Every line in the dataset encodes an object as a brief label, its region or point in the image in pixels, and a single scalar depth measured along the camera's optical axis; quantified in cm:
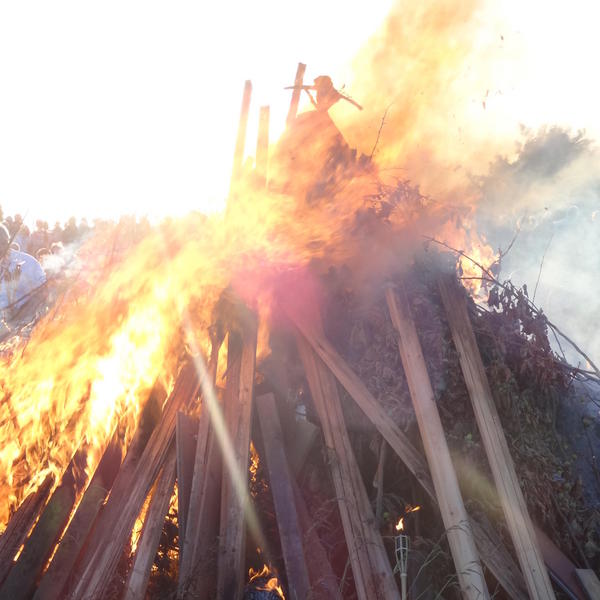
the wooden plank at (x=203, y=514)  312
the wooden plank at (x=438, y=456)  285
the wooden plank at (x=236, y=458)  314
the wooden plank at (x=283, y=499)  308
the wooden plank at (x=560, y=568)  292
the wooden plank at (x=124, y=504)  332
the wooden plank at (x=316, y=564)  304
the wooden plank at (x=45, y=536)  333
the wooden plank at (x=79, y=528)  336
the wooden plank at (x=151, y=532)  322
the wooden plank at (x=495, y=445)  288
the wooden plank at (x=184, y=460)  352
